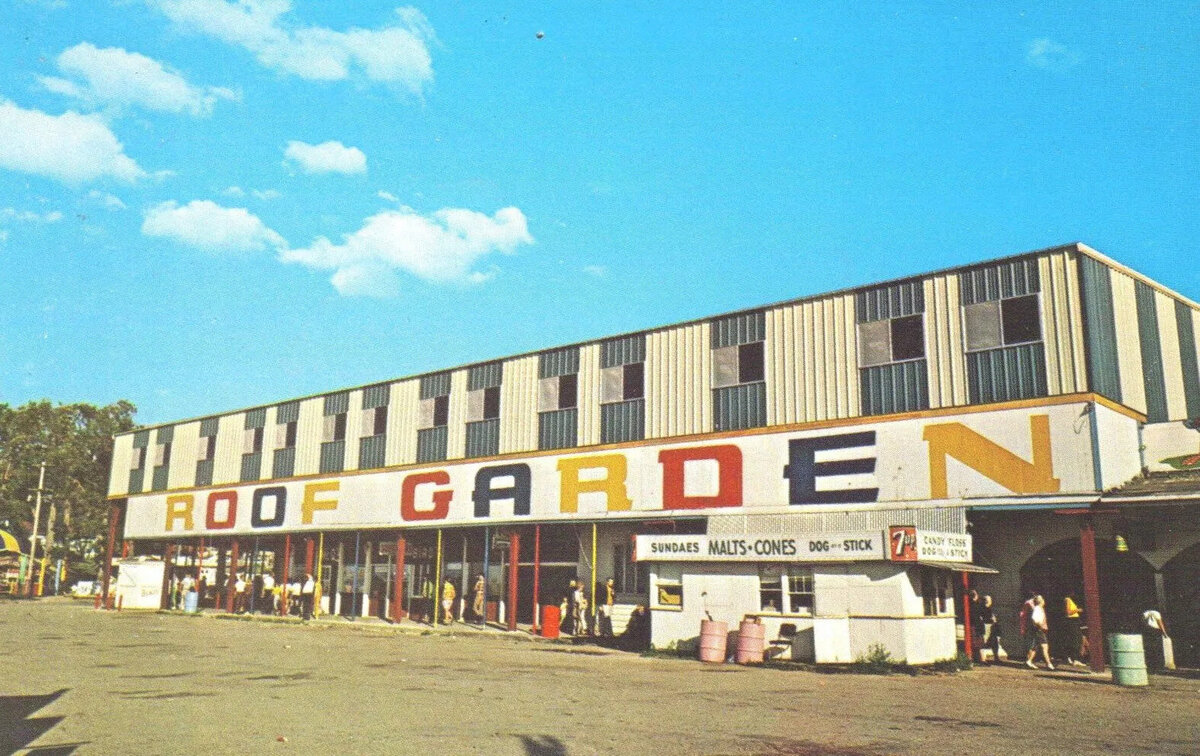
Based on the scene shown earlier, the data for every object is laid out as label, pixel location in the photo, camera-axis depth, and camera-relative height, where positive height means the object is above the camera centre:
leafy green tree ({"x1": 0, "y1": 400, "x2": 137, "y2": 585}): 80.38 +8.33
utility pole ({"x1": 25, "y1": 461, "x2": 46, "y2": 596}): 61.17 -0.23
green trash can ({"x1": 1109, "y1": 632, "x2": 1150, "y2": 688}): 17.78 -1.53
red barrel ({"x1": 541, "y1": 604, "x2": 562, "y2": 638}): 29.19 -1.58
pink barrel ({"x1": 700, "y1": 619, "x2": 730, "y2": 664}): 21.75 -1.57
